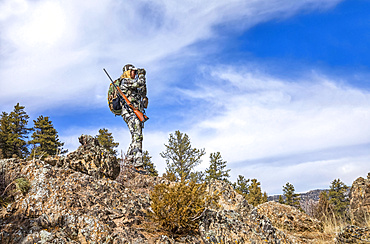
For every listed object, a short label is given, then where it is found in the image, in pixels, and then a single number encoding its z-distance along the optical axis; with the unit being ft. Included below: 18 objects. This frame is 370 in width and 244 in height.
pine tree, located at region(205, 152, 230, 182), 80.33
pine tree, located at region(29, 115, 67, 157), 67.35
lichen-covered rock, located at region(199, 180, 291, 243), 19.36
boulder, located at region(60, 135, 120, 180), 25.17
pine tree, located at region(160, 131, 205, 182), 80.64
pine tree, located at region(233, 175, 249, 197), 86.43
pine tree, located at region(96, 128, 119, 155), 86.99
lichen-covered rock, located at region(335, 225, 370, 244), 20.67
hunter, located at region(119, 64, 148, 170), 44.42
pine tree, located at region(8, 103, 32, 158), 64.54
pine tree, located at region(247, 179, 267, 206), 72.01
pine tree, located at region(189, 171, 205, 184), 75.10
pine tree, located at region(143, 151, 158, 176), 80.89
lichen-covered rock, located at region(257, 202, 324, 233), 31.76
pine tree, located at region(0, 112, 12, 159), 63.19
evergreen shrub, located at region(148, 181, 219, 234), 19.40
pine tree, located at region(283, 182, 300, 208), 101.74
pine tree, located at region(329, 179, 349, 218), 109.77
